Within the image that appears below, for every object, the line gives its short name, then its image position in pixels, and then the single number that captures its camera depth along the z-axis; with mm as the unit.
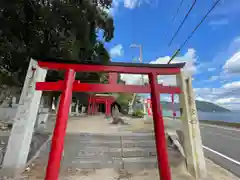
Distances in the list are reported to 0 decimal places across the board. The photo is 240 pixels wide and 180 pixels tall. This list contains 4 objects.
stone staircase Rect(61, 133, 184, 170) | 3540
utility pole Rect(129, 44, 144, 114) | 14146
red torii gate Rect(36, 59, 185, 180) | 1826
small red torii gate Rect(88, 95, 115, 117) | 18192
